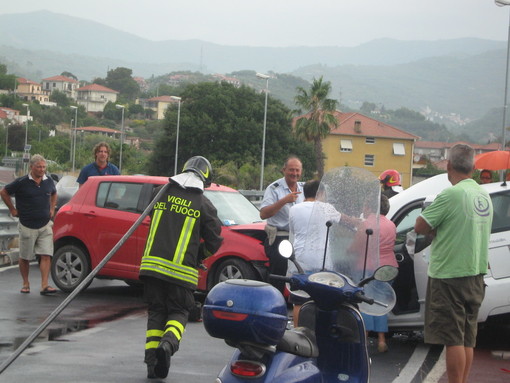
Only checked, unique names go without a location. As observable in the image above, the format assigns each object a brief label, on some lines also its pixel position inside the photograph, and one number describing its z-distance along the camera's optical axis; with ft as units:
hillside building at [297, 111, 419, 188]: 375.04
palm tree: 249.55
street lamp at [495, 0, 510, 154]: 87.92
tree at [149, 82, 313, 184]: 262.26
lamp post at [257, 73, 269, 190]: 145.28
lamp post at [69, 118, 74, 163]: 349.04
